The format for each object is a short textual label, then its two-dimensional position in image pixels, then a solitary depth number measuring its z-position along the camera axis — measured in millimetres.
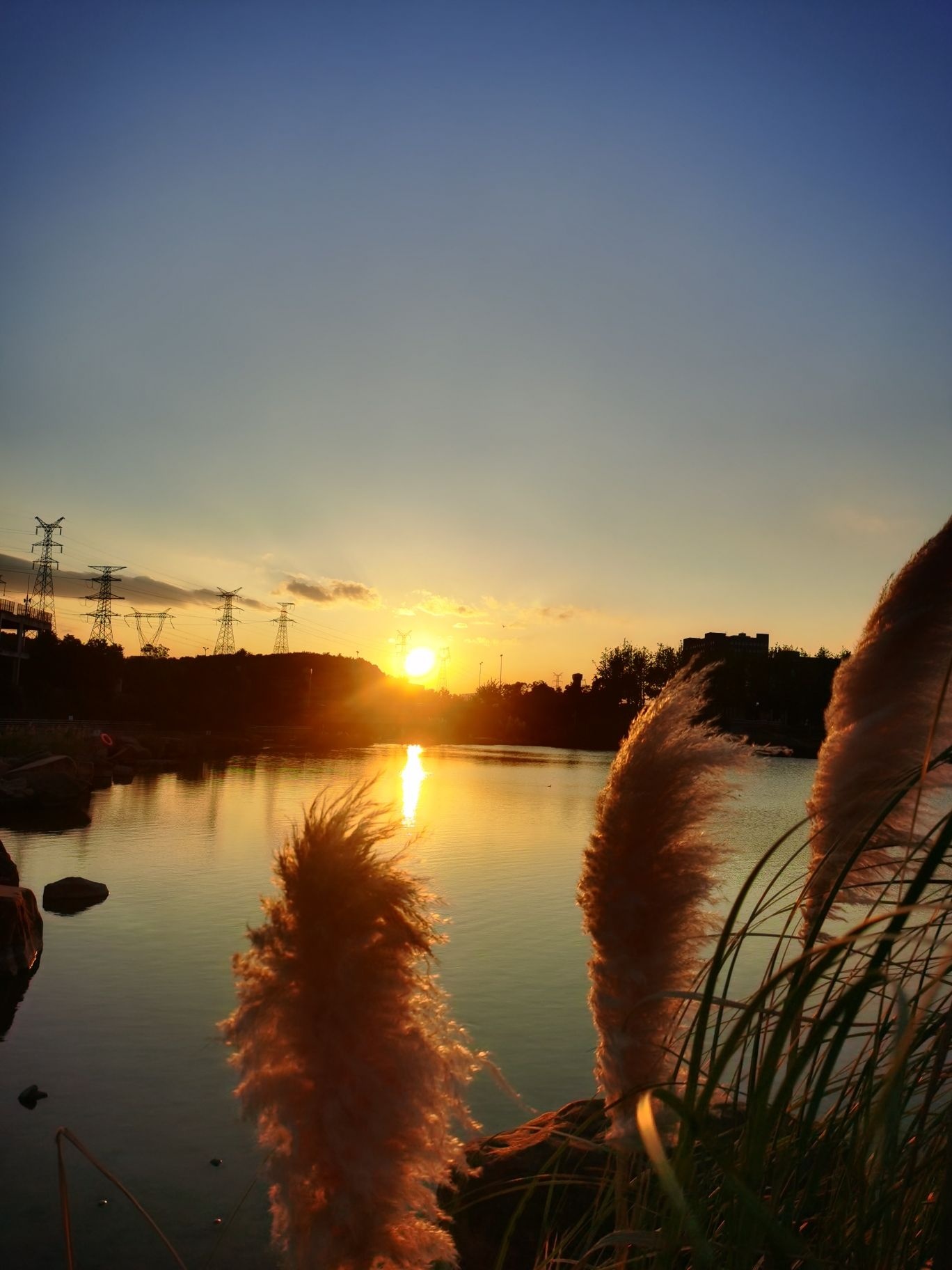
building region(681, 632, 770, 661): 159912
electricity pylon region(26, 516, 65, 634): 86625
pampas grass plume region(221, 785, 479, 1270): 1367
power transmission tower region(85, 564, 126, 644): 89688
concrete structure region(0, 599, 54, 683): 71750
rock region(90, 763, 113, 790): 33812
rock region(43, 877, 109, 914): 14559
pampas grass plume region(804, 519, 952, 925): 1708
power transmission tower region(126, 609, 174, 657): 118625
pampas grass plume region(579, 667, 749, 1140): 1831
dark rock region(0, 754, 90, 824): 25953
